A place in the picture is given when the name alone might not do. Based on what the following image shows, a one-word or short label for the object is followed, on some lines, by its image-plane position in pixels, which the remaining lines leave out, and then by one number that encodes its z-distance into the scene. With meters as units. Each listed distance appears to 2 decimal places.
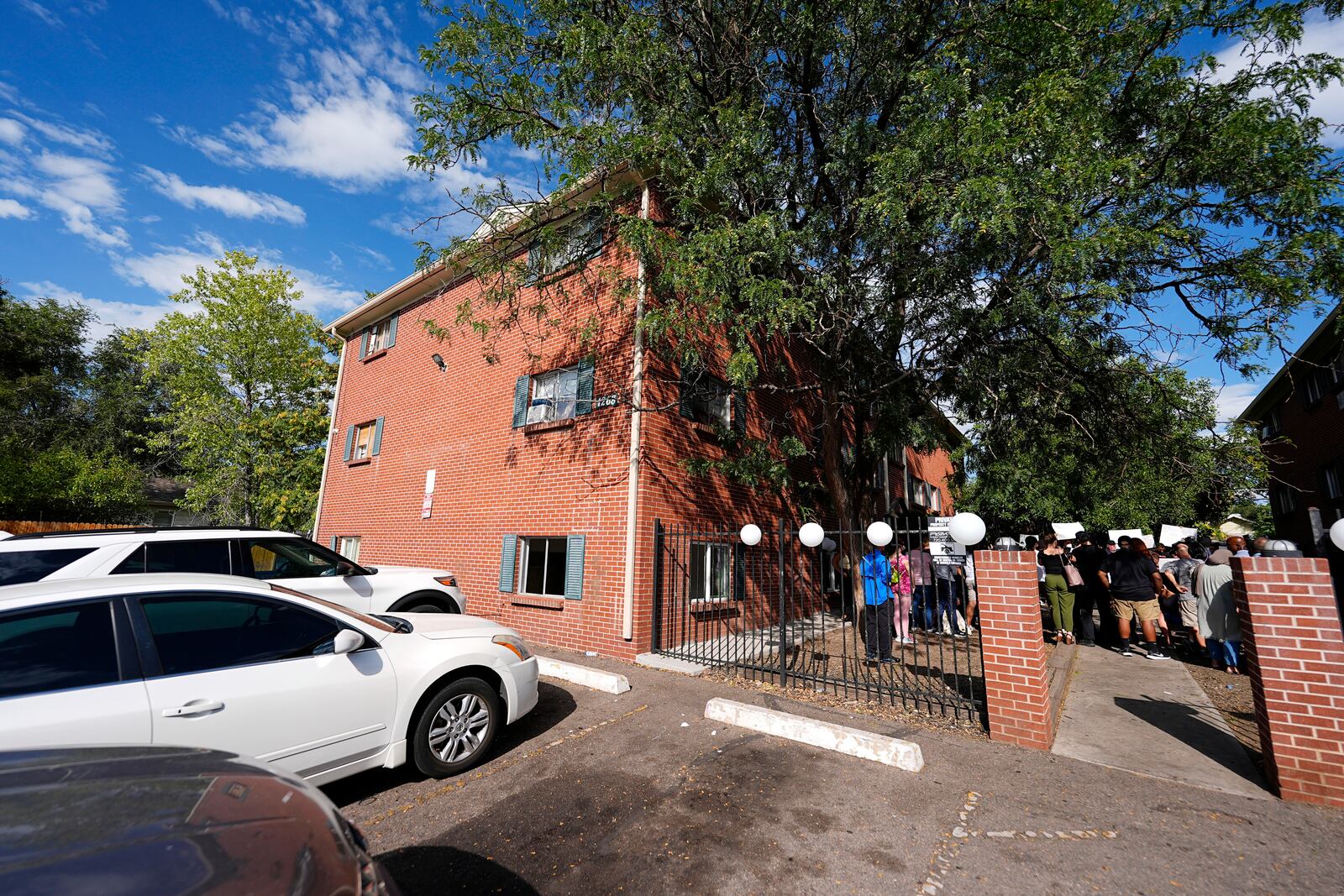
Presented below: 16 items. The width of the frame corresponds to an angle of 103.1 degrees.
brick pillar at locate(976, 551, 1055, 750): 4.56
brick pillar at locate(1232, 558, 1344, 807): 3.59
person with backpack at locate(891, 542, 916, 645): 8.71
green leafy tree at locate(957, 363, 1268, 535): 7.54
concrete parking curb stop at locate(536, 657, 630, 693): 6.25
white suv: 4.73
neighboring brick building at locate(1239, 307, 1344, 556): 16.12
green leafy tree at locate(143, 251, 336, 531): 19.73
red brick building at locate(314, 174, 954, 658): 8.43
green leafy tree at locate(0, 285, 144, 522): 20.61
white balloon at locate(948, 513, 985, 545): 4.93
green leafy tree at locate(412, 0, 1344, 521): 5.86
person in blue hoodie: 7.02
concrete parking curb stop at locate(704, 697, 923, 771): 4.22
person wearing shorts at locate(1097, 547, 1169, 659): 8.30
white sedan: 2.64
